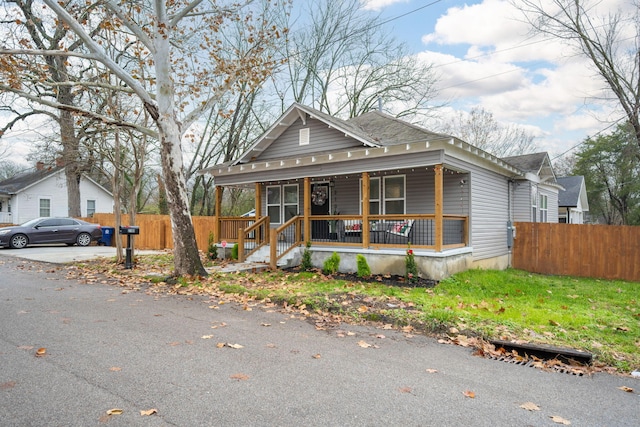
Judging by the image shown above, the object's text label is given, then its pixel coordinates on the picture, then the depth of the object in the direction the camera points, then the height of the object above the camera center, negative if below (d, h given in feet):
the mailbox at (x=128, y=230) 39.32 -1.44
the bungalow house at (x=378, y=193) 35.01 +2.15
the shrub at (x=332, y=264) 37.14 -4.79
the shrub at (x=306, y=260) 39.22 -4.63
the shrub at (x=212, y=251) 47.47 -4.38
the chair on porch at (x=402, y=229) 38.65 -1.65
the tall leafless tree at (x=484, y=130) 110.73 +22.92
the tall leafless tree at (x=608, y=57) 51.96 +20.48
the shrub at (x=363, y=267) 35.39 -4.85
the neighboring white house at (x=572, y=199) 88.48 +2.57
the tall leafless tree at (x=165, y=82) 31.94 +11.42
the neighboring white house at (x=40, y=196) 98.22 +5.20
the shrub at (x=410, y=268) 32.82 -4.61
